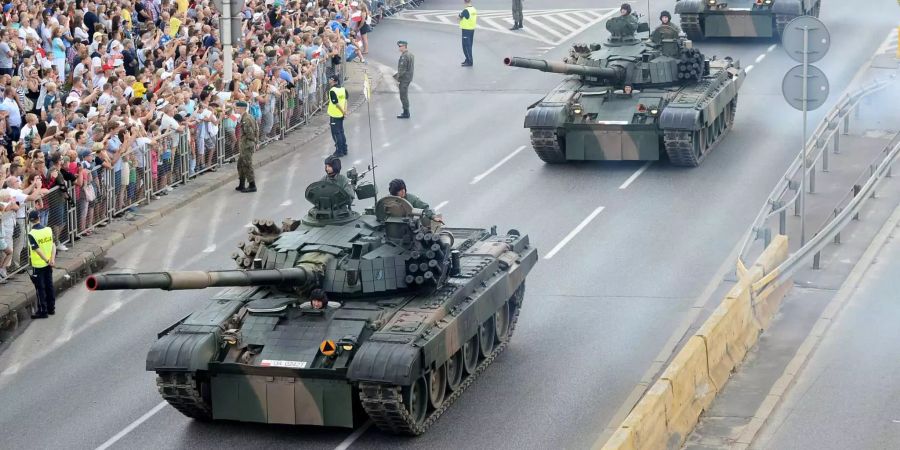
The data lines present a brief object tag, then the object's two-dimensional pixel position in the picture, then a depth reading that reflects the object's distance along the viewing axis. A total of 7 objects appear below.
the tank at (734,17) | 45.03
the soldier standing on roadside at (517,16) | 50.03
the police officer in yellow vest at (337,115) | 36.00
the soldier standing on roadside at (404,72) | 39.66
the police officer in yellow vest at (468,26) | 45.22
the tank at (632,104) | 33.53
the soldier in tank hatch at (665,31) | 35.88
